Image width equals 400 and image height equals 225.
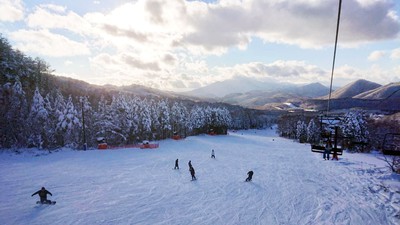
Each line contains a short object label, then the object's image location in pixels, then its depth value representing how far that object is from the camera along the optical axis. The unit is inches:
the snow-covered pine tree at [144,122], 2361.0
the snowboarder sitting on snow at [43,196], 674.6
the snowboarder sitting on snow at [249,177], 967.3
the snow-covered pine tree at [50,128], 1630.2
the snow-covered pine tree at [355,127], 2216.9
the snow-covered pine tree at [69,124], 1684.3
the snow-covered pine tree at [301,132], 3565.5
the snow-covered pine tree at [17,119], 1509.6
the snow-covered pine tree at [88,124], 1976.4
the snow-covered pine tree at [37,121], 1546.5
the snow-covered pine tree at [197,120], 3495.1
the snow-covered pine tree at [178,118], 3144.7
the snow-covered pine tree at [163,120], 2728.8
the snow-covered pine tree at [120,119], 2135.8
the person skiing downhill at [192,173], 973.8
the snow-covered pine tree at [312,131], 3415.1
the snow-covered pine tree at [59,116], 1684.3
